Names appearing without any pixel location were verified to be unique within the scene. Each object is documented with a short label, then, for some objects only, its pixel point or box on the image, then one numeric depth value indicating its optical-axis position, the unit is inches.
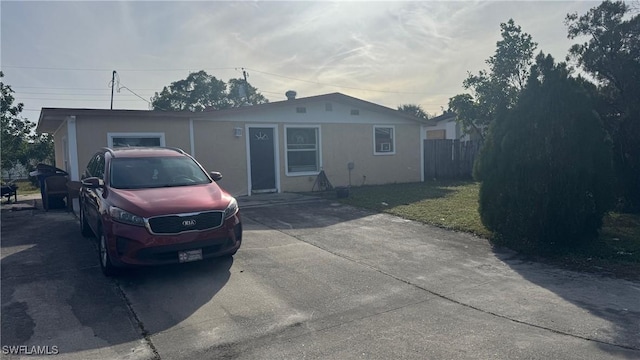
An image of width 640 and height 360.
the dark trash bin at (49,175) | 480.7
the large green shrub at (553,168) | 261.6
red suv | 204.7
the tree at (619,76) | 348.2
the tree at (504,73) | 609.6
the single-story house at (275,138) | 464.1
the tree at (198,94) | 1765.5
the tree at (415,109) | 2410.4
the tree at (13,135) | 844.0
